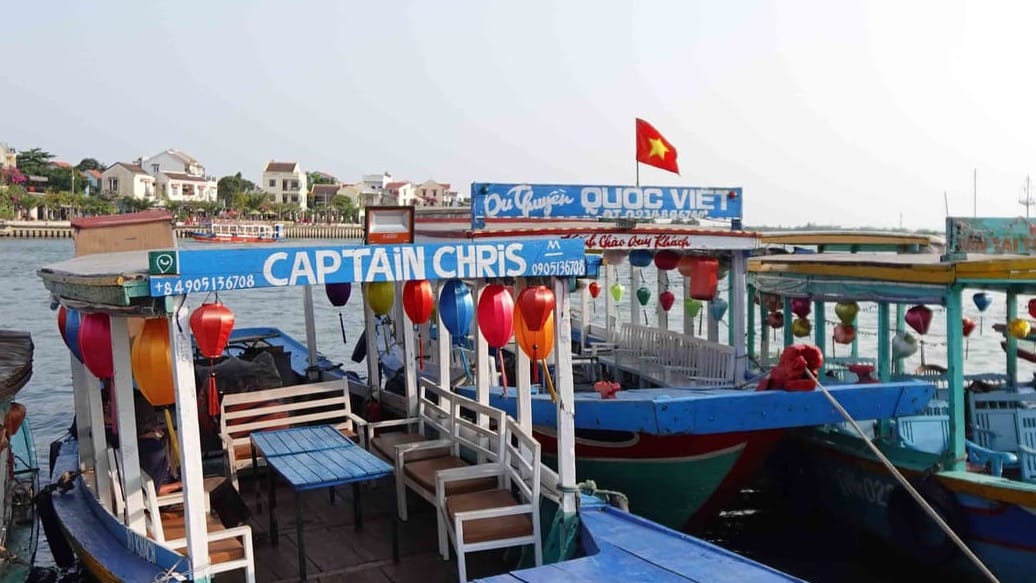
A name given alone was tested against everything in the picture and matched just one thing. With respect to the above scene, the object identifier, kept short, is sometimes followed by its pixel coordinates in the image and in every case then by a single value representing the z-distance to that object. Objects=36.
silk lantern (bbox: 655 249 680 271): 11.26
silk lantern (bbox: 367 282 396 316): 7.62
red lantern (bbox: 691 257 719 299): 10.77
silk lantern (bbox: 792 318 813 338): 12.64
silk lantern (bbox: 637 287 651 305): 14.90
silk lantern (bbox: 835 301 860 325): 10.91
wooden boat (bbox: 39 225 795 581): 4.79
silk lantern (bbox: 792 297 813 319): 12.45
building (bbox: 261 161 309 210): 125.94
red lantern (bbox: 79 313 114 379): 5.55
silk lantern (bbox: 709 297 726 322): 12.23
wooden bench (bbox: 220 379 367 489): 7.77
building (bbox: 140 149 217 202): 113.38
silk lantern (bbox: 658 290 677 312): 13.02
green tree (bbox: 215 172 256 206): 118.70
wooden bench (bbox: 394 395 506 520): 6.76
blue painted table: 6.09
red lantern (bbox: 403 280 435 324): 7.52
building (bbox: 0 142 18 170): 109.17
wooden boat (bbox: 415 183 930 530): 8.01
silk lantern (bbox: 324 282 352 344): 9.66
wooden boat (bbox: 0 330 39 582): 7.49
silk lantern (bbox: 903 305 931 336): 10.63
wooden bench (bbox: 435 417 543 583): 5.97
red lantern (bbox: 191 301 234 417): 4.91
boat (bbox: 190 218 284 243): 83.19
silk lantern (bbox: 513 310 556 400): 6.02
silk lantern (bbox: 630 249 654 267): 11.52
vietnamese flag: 11.51
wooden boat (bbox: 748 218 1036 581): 8.12
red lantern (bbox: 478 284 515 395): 6.24
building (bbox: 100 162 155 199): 107.90
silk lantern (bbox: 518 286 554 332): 5.85
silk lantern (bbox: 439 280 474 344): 6.98
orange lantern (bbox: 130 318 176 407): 5.02
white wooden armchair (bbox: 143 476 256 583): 5.38
